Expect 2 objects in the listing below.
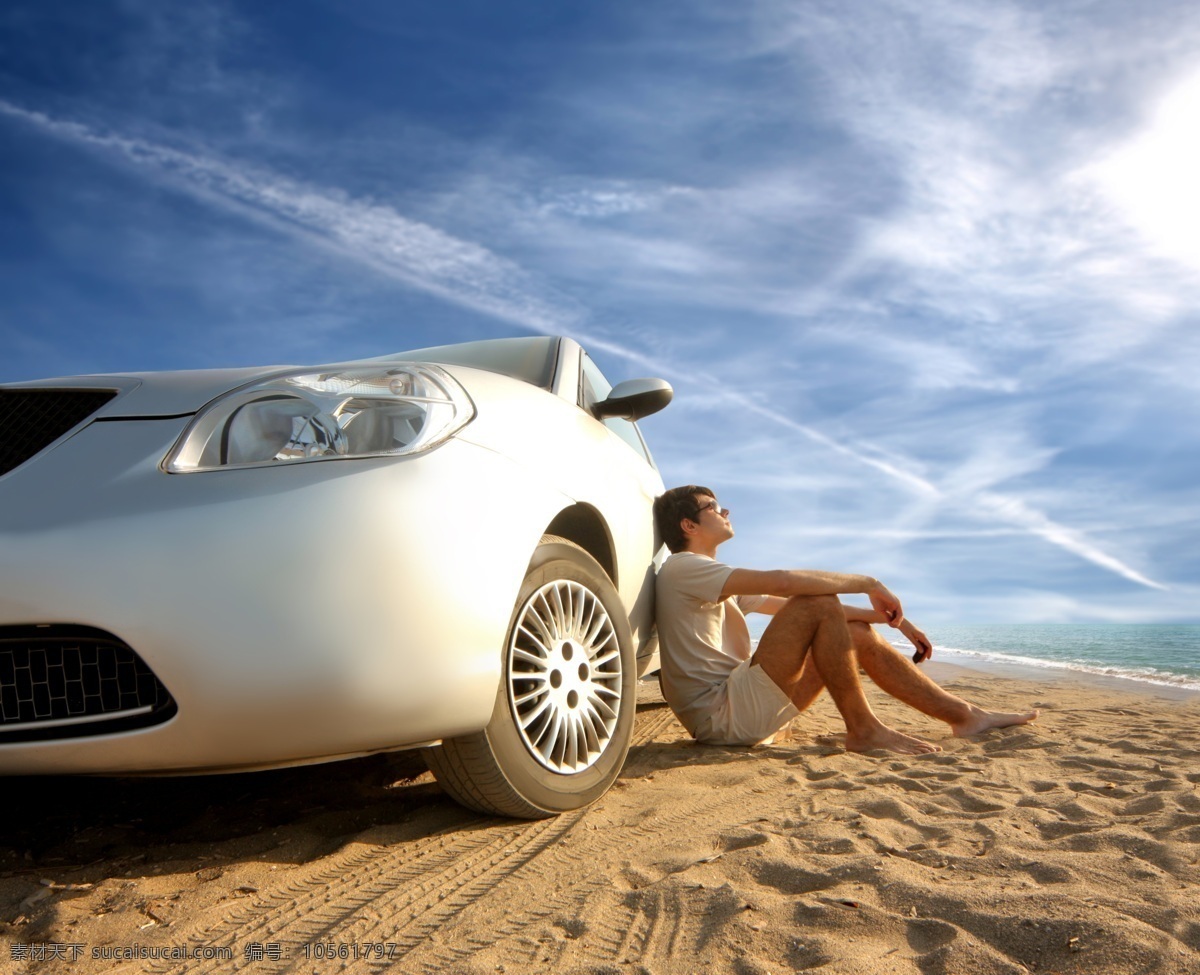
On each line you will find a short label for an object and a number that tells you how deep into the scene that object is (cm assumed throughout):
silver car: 210
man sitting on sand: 393
